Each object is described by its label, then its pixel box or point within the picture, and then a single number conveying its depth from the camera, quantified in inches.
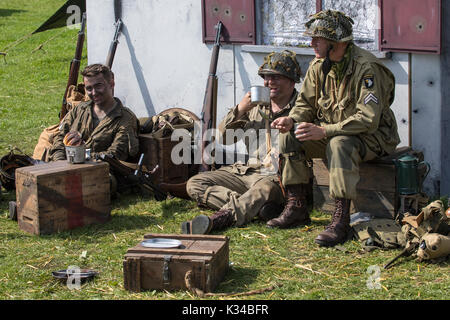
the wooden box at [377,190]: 488.5
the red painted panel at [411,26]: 495.5
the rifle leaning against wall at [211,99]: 617.6
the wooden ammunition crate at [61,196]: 498.3
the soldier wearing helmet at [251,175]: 506.6
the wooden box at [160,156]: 613.9
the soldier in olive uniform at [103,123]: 592.1
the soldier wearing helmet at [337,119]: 459.5
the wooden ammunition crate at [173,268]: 377.4
